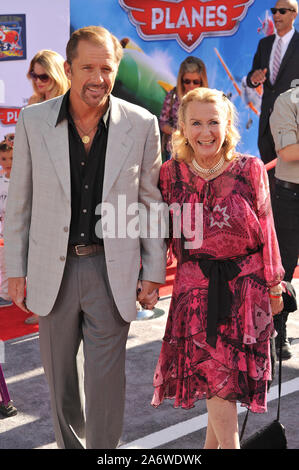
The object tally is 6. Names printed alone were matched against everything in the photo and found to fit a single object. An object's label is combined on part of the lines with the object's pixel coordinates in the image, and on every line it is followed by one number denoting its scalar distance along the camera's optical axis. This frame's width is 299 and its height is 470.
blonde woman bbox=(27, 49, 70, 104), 6.01
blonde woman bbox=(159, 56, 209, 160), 7.79
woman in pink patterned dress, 3.47
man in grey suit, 3.36
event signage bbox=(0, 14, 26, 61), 7.49
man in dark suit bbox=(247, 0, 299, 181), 8.21
